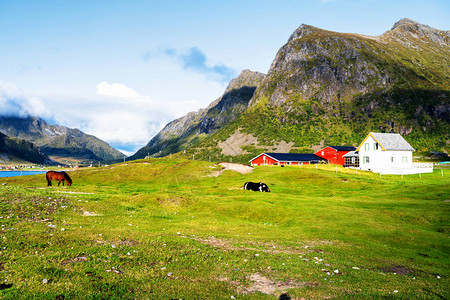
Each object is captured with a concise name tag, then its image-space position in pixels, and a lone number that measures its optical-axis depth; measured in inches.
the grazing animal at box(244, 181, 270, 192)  2090.3
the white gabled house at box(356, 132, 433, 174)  4136.3
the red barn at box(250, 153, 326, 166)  5644.7
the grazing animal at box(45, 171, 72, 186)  2058.3
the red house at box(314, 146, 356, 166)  5772.6
